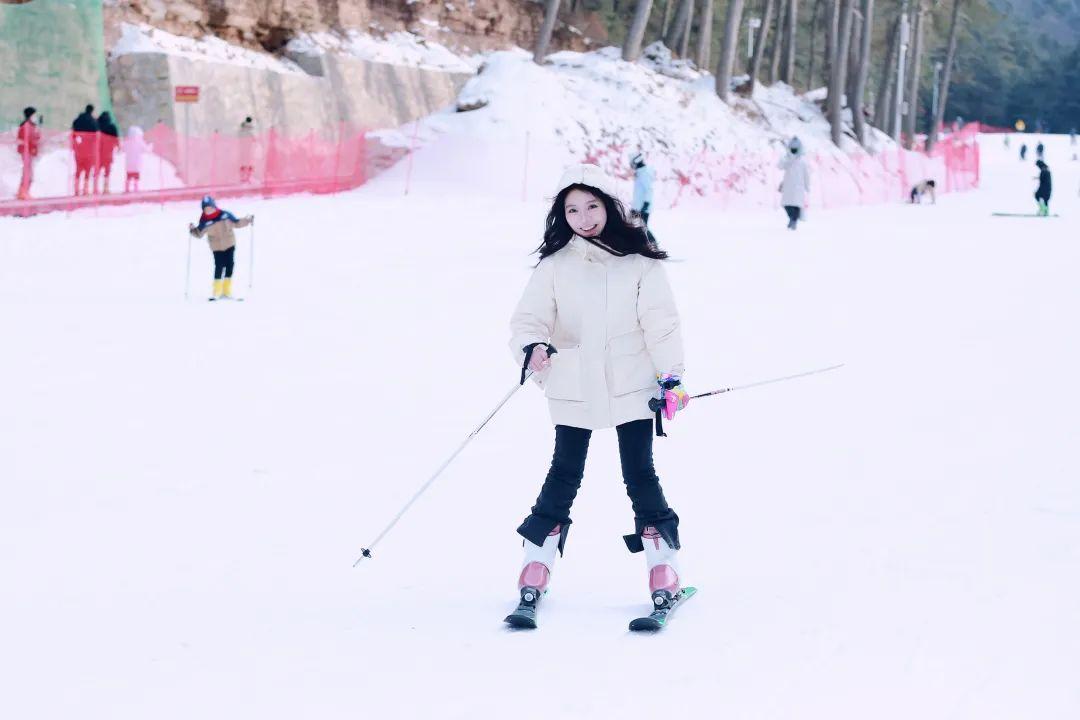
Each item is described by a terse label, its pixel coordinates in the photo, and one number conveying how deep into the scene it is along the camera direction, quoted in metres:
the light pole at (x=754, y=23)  47.86
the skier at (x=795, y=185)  24.31
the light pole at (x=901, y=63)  44.53
